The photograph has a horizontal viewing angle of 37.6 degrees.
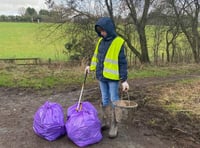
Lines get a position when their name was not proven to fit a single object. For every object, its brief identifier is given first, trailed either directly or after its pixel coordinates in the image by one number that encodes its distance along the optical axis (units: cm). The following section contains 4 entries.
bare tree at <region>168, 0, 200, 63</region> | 1538
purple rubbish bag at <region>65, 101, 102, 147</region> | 394
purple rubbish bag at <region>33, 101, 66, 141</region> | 409
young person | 407
